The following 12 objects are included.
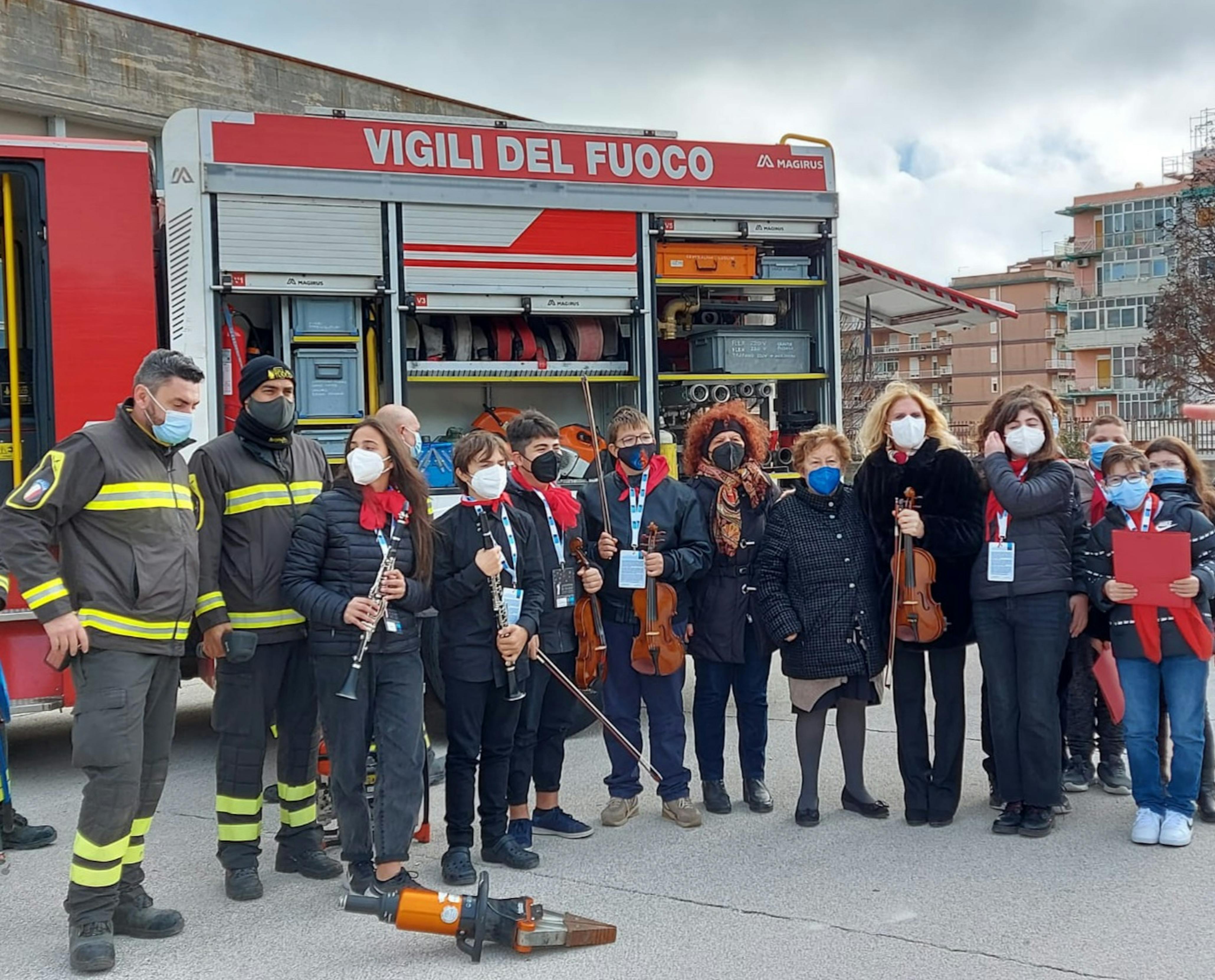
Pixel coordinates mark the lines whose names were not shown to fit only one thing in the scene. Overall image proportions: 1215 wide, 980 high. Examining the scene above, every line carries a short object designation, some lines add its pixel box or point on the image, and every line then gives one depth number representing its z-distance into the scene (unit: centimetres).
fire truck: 617
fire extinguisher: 654
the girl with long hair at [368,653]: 441
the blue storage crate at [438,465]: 725
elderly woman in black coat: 533
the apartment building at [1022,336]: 10300
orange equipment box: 764
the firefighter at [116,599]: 403
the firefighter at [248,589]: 463
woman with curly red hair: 554
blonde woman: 529
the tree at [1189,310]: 3080
